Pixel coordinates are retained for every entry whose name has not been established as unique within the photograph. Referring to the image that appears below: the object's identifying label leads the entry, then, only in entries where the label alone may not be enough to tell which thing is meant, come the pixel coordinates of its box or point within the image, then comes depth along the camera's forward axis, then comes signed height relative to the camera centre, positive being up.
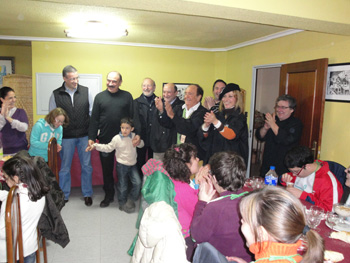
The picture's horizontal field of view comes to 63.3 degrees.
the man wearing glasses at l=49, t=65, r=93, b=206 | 3.77 -0.41
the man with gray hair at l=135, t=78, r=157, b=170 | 3.96 -0.19
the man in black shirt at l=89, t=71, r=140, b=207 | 3.76 -0.25
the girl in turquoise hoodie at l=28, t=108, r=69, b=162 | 3.36 -0.42
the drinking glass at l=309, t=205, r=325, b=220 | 1.79 -0.68
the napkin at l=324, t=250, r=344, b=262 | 1.44 -0.77
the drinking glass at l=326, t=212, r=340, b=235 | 1.79 -0.72
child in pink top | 2.00 -0.61
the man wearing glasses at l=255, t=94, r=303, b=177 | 3.03 -0.32
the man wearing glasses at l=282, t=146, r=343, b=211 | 2.16 -0.59
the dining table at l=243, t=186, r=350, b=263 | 1.54 -0.79
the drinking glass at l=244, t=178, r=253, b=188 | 2.51 -0.71
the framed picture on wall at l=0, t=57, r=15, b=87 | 6.19 +0.64
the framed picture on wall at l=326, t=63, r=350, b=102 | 3.08 +0.26
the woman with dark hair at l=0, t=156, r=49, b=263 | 1.88 -0.66
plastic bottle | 2.43 -0.65
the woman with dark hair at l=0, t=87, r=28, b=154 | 3.39 -0.35
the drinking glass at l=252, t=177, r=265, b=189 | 2.46 -0.70
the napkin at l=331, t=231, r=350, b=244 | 1.65 -0.76
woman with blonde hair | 2.72 -0.22
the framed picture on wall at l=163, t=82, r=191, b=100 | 5.82 +0.24
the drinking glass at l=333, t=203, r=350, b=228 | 1.79 -0.67
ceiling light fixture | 3.79 +0.91
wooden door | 3.18 +0.12
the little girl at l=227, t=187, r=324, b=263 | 1.03 -0.46
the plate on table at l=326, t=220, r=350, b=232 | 1.77 -0.76
